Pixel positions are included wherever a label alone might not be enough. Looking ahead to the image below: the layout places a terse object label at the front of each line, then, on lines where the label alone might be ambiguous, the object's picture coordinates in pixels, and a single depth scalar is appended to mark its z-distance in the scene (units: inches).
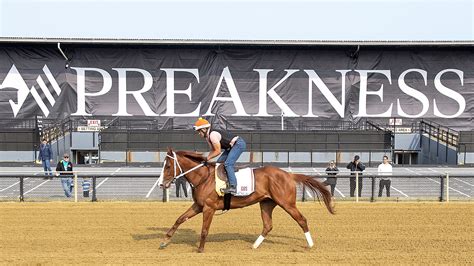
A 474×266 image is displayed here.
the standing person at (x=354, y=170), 697.5
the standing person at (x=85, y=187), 693.3
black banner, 1572.3
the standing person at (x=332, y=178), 680.4
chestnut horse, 410.0
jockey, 403.9
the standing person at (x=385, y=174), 694.6
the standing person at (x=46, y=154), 871.7
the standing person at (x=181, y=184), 682.2
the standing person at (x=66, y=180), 687.7
